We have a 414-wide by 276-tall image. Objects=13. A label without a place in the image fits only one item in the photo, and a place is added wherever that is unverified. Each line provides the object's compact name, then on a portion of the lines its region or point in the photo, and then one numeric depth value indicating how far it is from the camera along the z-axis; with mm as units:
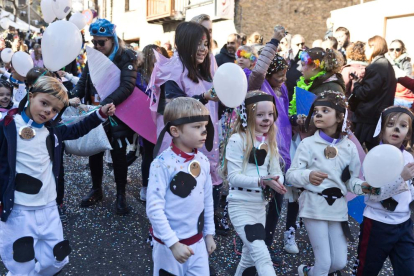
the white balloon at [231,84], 2531
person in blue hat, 3844
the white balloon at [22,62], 4340
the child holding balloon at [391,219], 2609
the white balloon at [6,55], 6338
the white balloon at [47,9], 4655
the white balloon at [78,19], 4963
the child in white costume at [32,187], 2357
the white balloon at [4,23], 19703
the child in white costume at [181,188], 2180
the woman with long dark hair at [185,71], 3162
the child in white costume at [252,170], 2594
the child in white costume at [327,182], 2691
